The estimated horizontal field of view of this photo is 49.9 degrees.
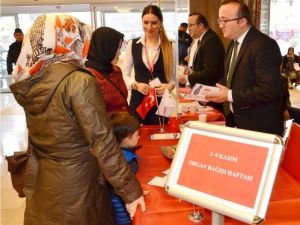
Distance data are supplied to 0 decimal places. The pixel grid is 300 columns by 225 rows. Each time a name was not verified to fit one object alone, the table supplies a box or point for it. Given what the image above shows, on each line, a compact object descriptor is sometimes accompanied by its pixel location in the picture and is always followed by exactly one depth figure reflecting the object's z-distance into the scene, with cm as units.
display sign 74
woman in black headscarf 165
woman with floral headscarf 115
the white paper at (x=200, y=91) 211
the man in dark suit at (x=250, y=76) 191
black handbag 152
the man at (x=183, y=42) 307
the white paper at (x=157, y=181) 132
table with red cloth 106
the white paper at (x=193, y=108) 253
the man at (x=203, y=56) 279
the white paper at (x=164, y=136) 200
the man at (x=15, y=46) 736
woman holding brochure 232
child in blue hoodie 155
